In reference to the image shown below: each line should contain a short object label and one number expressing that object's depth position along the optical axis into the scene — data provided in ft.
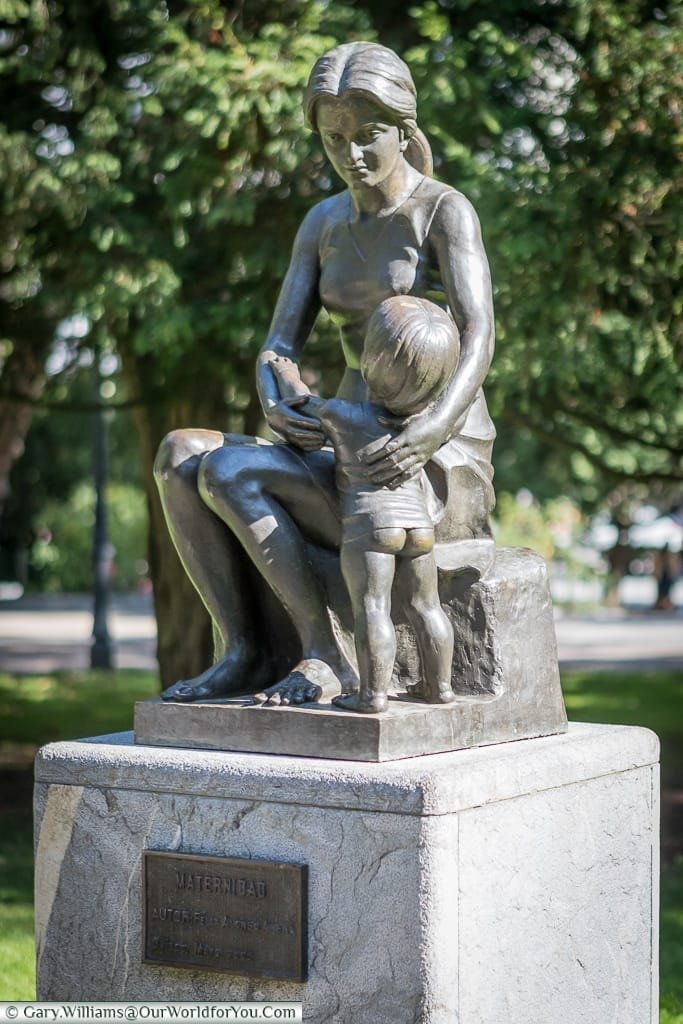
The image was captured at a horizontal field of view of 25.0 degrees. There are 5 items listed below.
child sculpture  13.82
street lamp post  68.33
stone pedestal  13.17
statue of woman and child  14.06
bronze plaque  13.60
